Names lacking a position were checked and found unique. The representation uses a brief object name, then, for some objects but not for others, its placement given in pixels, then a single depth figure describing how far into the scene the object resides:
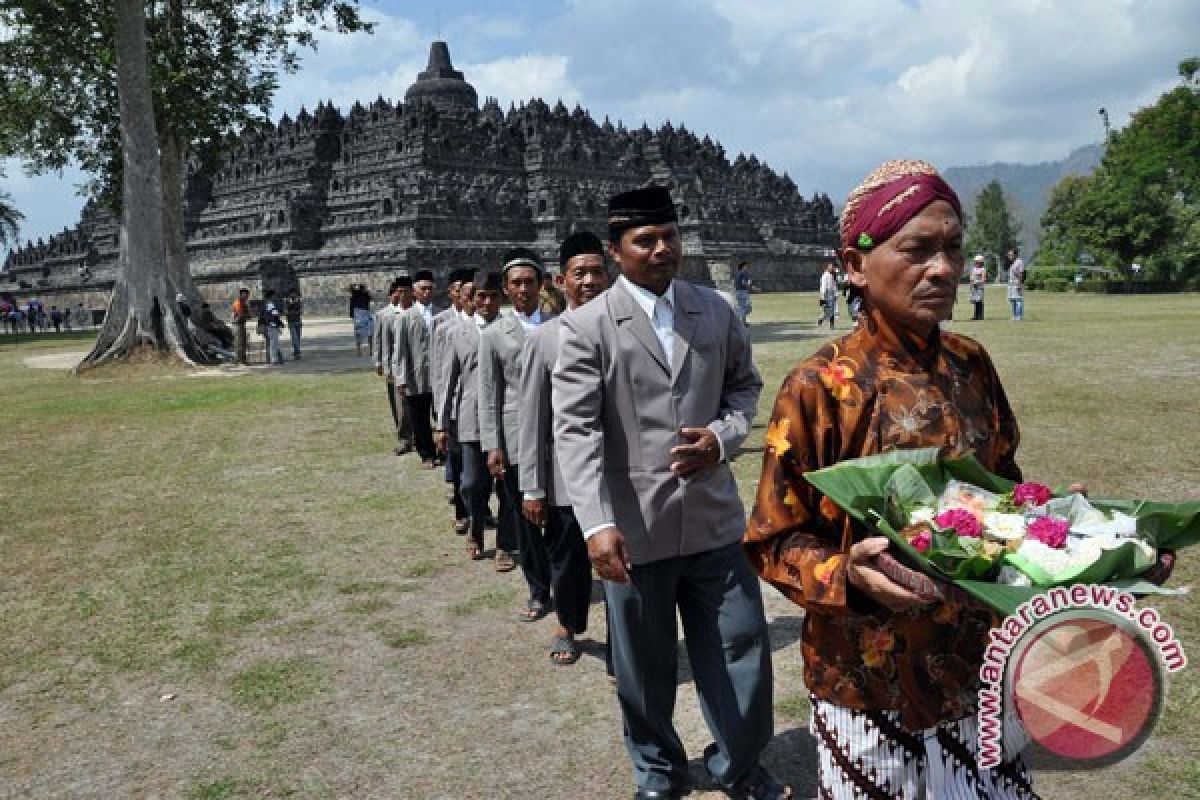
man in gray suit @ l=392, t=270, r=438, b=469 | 9.07
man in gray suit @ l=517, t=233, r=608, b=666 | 4.10
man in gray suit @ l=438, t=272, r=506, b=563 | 5.97
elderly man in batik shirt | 1.97
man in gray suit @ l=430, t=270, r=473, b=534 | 6.75
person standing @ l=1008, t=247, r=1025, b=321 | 22.34
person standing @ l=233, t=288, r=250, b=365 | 19.75
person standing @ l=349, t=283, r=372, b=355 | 20.52
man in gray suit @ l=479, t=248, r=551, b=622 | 5.21
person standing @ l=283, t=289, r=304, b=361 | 21.22
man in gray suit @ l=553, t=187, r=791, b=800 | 3.09
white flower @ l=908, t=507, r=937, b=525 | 1.74
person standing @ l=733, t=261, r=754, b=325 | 22.33
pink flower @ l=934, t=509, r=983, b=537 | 1.67
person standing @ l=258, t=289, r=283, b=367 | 20.23
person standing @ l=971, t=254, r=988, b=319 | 21.27
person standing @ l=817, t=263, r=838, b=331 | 21.80
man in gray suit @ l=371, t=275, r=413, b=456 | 9.84
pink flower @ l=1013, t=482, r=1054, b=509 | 1.74
